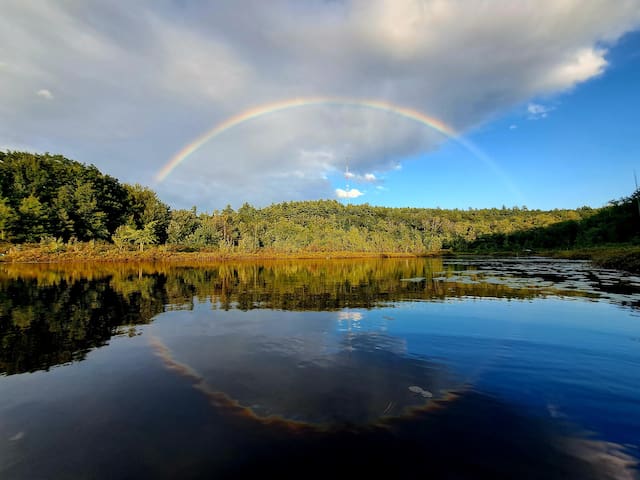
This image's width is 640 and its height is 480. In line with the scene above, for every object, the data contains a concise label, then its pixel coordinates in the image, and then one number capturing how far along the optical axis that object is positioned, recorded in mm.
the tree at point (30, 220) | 67431
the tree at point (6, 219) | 63250
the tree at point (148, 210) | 102619
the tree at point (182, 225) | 96075
